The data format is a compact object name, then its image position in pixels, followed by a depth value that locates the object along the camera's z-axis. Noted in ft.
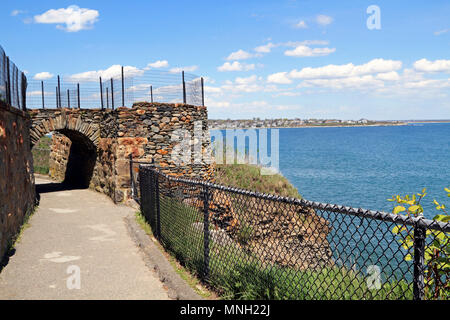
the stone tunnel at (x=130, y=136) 46.50
